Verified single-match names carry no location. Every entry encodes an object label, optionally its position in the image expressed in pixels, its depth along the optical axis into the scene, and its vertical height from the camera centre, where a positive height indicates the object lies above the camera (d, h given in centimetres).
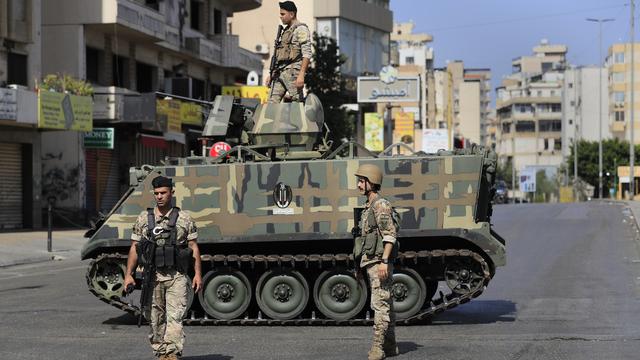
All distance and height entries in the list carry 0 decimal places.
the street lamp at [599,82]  14801 +1331
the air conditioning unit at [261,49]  6919 +829
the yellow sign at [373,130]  6916 +325
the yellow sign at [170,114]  4056 +257
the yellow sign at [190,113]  4294 +272
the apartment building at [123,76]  3862 +406
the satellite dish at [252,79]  4712 +445
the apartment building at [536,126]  17338 +874
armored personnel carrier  1378 -64
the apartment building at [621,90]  13675 +1139
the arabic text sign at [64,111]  3406 +228
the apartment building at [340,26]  7156 +1022
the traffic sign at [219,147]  3284 +110
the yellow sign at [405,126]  8144 +412
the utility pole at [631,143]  7606 +268
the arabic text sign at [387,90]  6912 +583
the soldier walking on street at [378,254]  1081 -69
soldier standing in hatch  1513 +173
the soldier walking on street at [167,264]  1006 -72
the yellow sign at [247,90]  4450 +372
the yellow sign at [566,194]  12738 -144
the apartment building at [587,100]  15088 +1120
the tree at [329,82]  4819 +437
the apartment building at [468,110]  18850 +1214
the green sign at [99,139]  3853 +155
